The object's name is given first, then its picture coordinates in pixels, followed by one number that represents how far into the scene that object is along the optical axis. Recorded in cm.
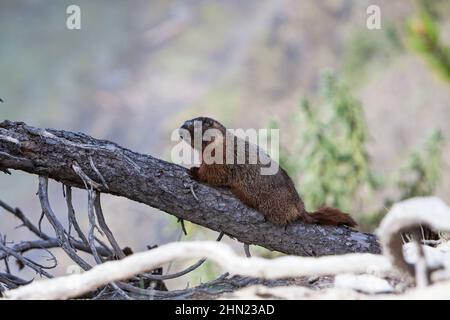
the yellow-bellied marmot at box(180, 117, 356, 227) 548
